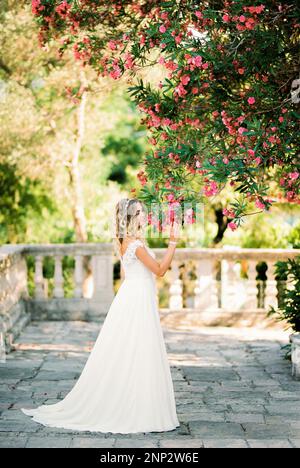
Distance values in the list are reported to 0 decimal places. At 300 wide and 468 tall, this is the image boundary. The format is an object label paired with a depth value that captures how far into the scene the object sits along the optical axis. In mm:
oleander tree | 6922
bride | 6352
